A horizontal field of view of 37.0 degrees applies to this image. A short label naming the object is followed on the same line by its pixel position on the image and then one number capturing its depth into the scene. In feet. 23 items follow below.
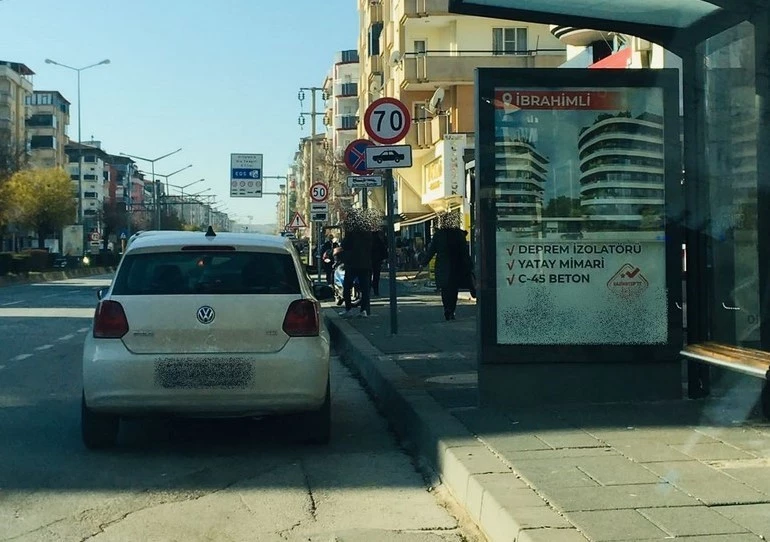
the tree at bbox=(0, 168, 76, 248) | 248.93
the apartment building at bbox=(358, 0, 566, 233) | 148.77
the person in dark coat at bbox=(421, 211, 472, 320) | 61.93
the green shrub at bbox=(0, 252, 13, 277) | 173.37
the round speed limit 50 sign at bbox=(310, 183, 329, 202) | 103.24
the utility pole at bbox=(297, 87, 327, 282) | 241.55
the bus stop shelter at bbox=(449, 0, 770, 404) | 27.73
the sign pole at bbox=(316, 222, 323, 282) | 98.32
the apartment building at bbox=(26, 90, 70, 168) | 444.96
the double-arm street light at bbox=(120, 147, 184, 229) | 294.58
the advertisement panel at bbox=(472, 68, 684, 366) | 28.04
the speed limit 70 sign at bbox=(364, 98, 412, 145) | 50.21
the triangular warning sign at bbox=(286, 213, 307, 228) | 137.90
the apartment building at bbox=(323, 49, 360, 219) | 377.71
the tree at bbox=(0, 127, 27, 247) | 182.39
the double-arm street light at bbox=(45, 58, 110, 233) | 250.29
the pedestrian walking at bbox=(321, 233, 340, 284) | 101.19
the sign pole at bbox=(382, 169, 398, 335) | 49.73
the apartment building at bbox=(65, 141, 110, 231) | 519.19
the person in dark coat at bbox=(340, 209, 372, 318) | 67.26
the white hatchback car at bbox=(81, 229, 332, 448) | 25.73
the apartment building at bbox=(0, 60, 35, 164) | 382.42
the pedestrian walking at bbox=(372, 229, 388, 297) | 74.33
